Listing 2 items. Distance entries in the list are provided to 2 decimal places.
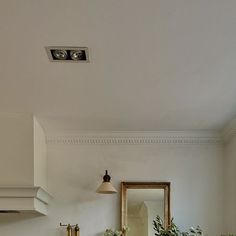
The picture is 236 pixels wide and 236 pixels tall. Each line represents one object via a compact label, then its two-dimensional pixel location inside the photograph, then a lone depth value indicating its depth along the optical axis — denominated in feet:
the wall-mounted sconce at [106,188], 14.11
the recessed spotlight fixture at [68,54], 8.35
